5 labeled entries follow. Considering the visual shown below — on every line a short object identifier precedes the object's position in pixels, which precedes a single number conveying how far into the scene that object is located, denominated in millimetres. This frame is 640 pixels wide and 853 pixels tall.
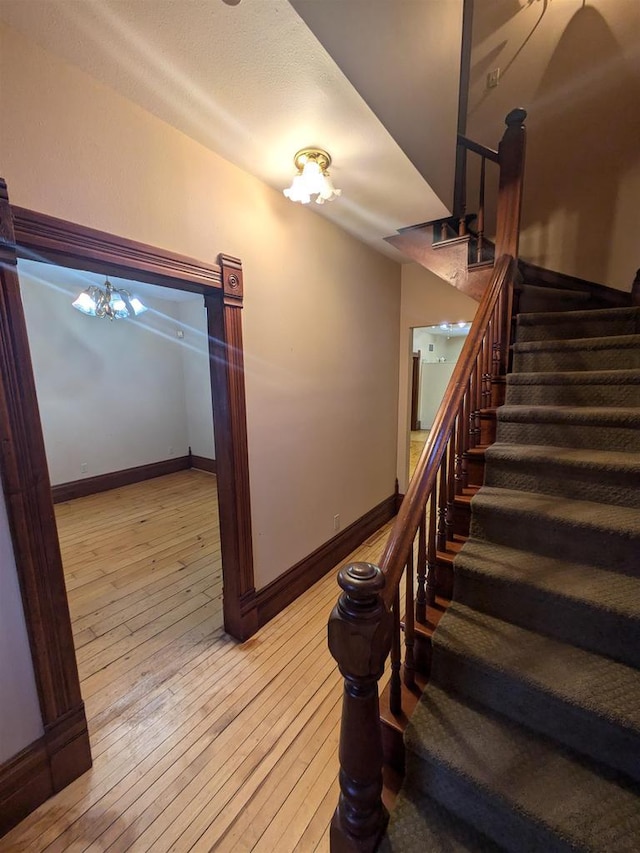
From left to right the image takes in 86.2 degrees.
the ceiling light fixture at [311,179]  1663
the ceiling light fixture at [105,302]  4062
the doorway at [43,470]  1147
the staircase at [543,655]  958
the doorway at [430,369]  8742
